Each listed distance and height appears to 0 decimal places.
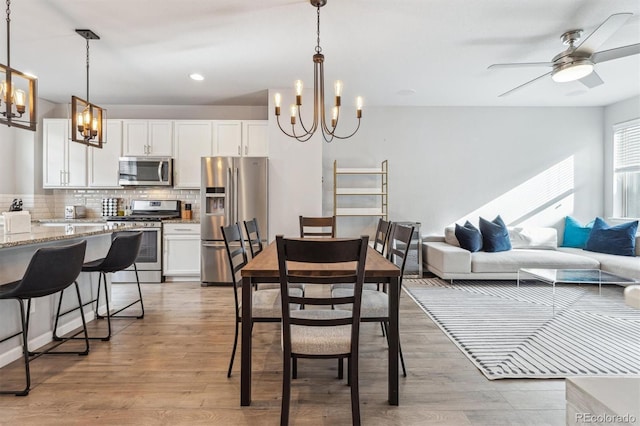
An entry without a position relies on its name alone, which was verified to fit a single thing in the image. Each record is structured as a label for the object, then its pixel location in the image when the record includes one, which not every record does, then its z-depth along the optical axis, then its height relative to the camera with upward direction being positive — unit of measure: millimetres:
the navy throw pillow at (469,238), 4691 -434
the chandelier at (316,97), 2449 +839
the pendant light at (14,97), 2174 +735
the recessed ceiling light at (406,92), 4709 +1637
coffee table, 3369 -723
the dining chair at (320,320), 1494 -503
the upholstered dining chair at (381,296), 2016 -598
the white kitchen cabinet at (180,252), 4785 -657
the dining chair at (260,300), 2082 -614
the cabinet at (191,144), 4988 +916
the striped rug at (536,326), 2299 -1057
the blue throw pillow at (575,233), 5164 -390
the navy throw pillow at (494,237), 4750 -417
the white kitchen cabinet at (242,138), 4965 +1006
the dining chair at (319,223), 3786 -187
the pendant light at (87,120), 2869 +759
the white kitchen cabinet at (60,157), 4930 +708
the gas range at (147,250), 4734 -626
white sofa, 4309 -702
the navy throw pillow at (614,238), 4480 -415
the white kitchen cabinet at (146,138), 4984 +1000
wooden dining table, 1750 -496
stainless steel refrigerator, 4520 +151
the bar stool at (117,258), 2838 -457
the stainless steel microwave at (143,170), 4906 +522
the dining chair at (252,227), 2968 -192
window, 5016 +616
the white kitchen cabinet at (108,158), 4965 +700
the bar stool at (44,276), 1964 -439
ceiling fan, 2467 +1282
